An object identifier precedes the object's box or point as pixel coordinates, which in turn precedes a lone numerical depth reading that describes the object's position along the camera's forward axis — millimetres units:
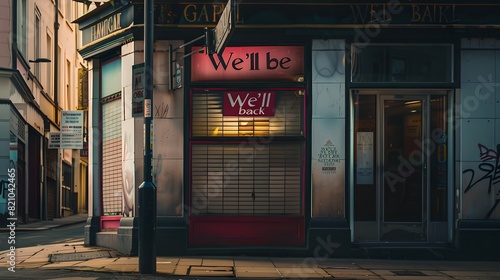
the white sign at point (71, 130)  31484
